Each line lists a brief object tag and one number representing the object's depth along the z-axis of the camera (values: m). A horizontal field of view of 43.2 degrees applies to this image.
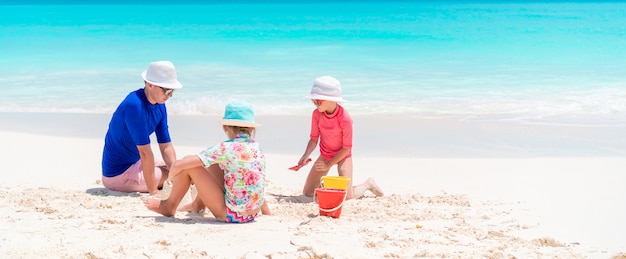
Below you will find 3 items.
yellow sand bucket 4.99
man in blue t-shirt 5.20
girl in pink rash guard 5.40
